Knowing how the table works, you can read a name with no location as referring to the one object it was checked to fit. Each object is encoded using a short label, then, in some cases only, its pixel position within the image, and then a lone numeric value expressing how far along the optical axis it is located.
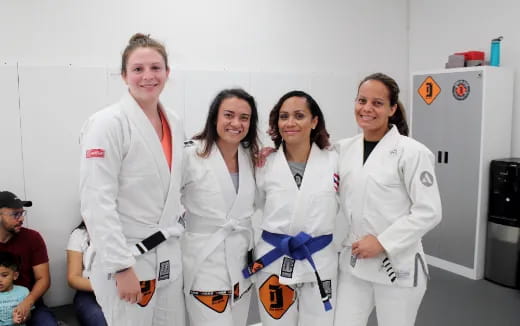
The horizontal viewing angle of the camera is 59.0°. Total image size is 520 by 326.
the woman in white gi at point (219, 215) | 1.96
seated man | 3.02
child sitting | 2.74
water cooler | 3.82
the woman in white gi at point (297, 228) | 2.00
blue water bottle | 4.06
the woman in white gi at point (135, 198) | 1.65
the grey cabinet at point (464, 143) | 3.99
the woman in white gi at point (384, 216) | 1.96
